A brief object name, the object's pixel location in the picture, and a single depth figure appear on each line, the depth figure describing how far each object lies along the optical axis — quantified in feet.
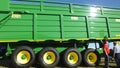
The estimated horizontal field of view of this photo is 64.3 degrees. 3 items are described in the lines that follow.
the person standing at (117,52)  14.76
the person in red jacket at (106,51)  14.72
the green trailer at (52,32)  14.05
